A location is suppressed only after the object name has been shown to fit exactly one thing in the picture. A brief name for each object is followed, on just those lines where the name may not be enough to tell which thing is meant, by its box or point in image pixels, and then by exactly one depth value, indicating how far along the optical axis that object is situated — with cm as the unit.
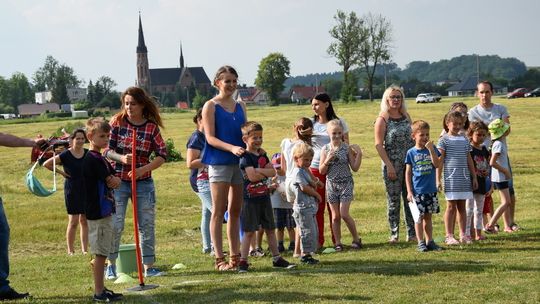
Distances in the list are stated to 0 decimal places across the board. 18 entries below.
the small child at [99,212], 775
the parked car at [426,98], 8500
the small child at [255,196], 888
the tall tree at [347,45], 11125
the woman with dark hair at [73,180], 949
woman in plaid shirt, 905
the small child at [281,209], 1120
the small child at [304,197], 967
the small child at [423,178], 1032
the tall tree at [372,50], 11212
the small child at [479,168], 1138
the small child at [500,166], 1190
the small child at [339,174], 1092
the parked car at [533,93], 8801
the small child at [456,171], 1073
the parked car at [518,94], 8825
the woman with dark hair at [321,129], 1110
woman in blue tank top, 874
